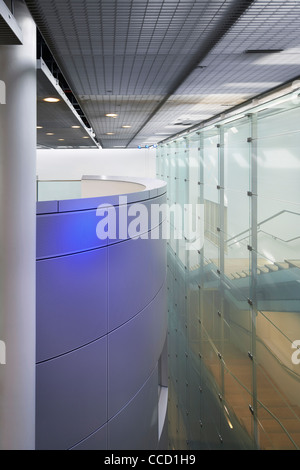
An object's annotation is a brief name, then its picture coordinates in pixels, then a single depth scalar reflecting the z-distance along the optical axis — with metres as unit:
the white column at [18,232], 3.54
